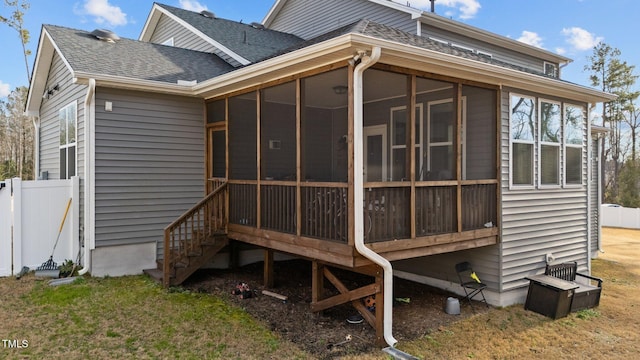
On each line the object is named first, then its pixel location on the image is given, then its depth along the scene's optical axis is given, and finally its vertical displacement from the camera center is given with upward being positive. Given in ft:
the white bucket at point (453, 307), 20.04 -6.10
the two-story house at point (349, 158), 16.92 +1.22
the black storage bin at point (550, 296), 20.45 -5.85
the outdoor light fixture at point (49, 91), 29.06 +6.38
